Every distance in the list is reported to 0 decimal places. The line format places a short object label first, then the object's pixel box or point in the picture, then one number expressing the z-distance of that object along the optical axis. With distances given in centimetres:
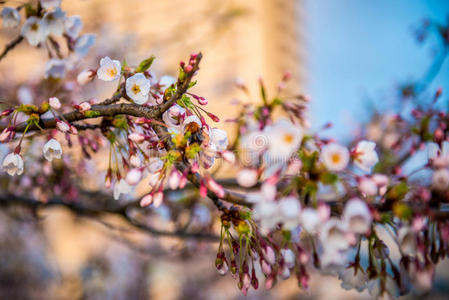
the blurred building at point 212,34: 487
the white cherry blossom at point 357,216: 61
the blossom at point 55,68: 126
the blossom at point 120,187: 99
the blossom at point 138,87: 83
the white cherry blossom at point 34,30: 113
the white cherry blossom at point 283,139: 66
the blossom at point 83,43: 125
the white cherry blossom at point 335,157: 64
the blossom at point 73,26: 117
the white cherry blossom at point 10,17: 118
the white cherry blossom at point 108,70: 87
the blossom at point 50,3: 108
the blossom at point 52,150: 95
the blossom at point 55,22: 113
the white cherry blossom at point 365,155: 79
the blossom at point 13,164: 92
